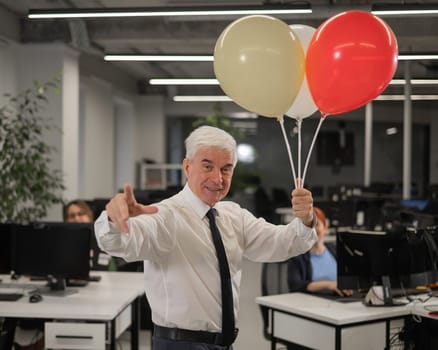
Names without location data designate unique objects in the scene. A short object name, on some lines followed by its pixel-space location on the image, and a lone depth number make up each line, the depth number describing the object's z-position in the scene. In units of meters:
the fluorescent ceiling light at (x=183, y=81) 9.14
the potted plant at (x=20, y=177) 6.02
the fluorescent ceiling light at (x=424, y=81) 9.38
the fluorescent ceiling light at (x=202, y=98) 13.20
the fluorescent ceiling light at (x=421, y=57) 7.18
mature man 2.35
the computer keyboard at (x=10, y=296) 4.07
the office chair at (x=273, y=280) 4.71
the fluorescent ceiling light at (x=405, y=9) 5.70
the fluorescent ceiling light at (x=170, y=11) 5.72
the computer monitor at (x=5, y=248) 4.30
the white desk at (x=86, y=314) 3.61
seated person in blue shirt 4.31
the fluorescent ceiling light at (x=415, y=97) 11.92
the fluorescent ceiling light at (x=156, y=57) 7.62
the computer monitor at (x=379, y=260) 4.00
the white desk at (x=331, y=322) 3.68
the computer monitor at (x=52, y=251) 4.14
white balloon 2.79
